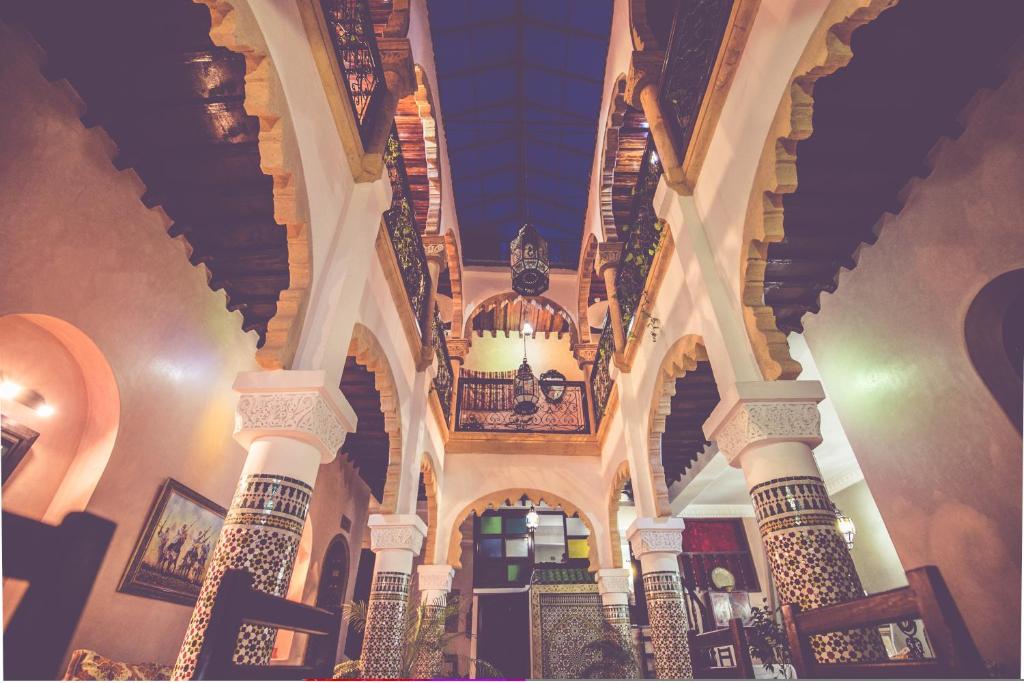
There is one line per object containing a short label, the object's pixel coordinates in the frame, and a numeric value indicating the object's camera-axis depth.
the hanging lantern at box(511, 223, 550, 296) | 6.28
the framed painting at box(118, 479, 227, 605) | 4.81
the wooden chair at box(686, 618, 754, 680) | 2.41
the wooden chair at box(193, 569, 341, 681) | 1.21
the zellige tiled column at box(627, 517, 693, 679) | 5.43
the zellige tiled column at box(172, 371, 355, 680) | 2.77
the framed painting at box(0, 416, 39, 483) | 3.82
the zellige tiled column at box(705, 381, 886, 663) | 2.82
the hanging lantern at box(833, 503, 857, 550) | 7.32
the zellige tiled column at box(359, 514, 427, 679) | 5.27
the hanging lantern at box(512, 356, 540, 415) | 7.88
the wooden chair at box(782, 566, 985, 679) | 1.23
